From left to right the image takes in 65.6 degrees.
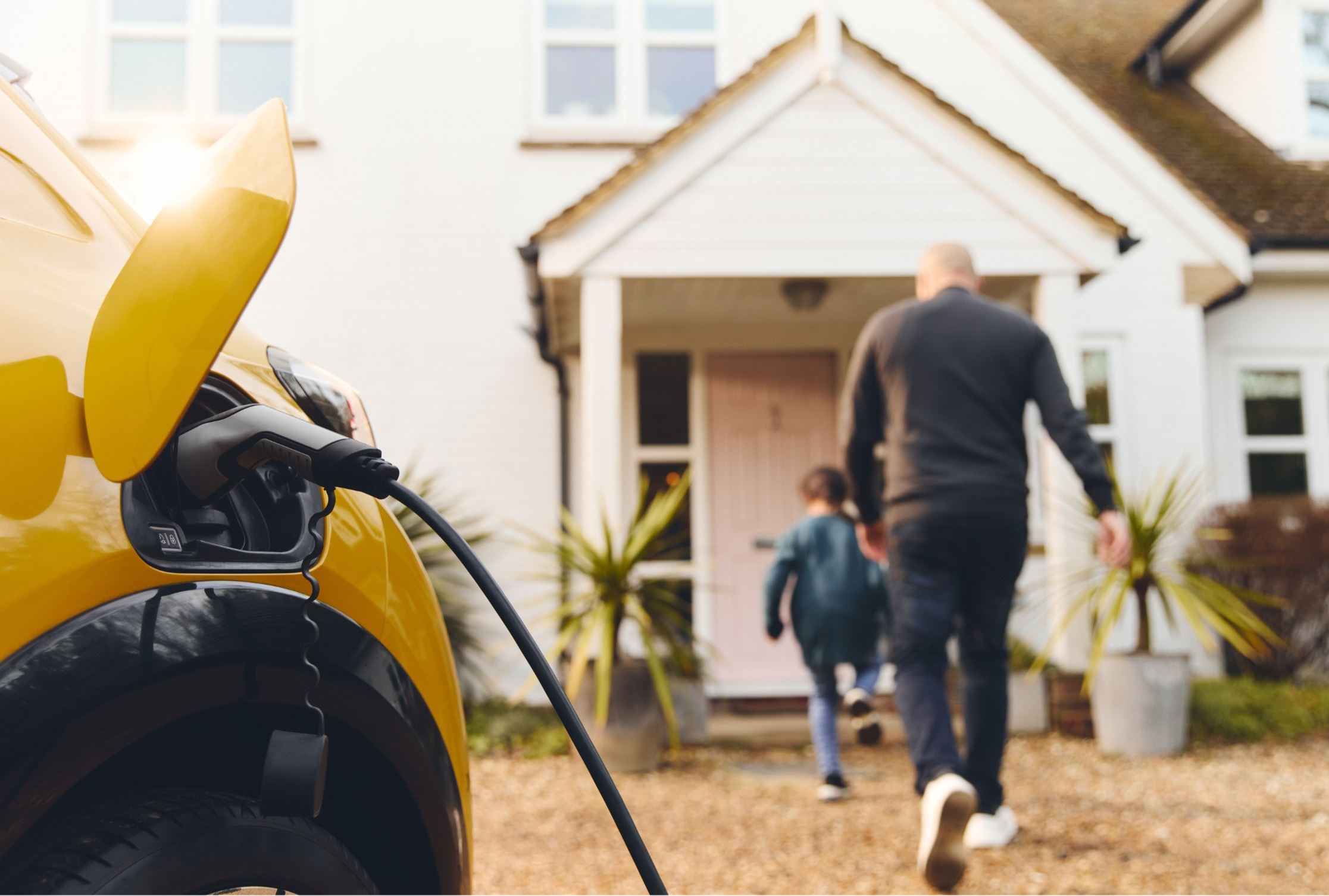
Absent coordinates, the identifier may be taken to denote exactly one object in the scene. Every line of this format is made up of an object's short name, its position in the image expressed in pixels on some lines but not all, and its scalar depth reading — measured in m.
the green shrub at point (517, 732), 5.55
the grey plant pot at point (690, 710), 5.55
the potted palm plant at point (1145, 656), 5.23
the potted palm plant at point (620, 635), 4.86
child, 4.49
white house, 7.16
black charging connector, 0.97
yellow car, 0.85
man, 3.08
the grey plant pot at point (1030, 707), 5.70
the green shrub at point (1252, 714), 5.61
